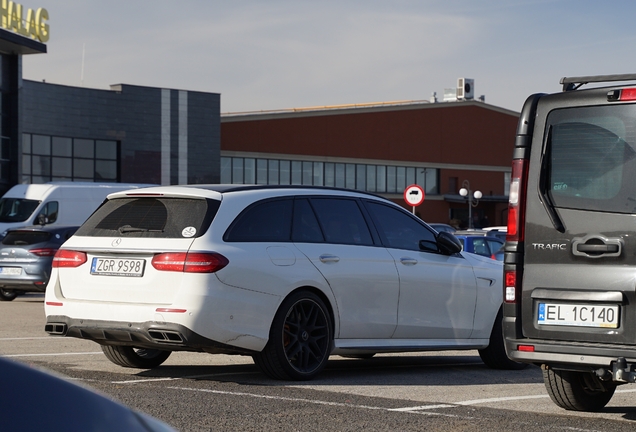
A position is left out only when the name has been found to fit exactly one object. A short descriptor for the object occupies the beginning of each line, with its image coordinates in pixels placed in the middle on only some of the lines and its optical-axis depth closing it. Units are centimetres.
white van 3002
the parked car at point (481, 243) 2244
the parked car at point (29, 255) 1944
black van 654
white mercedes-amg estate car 803
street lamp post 6856
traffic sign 2741
